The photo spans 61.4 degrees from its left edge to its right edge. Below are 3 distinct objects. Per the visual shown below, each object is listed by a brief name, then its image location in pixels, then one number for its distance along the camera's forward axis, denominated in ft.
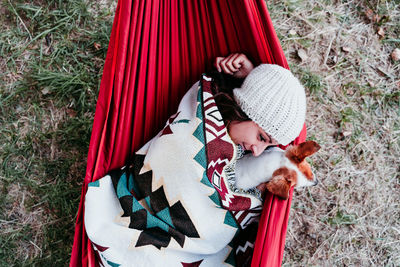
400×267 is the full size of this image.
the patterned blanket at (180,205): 3.32
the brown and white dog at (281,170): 3.30
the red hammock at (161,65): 3.37
